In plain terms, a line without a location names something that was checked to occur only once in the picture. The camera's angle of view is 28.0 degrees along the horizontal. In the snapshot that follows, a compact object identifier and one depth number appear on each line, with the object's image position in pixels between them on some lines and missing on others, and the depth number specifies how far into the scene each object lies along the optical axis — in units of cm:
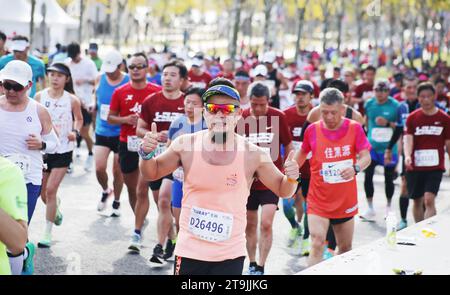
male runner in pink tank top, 553
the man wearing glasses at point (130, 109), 1036
